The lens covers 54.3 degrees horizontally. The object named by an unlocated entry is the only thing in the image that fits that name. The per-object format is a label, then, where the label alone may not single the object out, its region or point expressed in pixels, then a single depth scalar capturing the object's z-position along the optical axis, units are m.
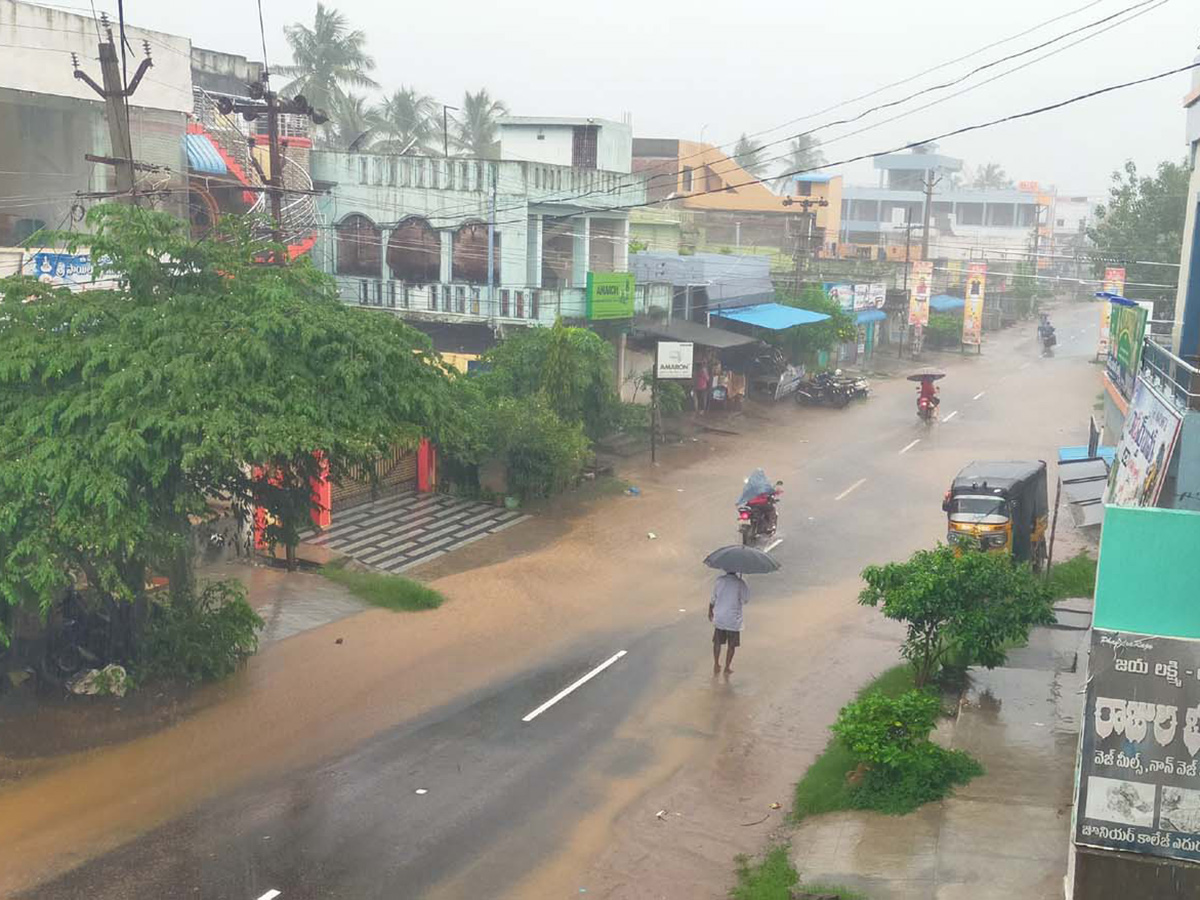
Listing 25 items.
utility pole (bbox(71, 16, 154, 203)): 13.99
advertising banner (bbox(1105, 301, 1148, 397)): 17.77
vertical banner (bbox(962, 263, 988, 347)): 52.31
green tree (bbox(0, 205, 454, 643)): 10.42
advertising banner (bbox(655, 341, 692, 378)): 27.69
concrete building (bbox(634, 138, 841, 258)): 57.94
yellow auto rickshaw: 17.64
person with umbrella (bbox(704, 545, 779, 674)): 13.48
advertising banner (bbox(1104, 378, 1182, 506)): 10.58
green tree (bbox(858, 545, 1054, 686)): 11.28
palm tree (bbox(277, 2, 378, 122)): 50.09
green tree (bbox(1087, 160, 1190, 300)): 38.38
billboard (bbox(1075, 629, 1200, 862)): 7.21
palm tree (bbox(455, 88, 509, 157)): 60.50
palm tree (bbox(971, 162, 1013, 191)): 174.50
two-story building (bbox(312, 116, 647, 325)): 29.55
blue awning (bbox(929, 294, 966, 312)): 58.28
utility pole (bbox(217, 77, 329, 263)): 17.86
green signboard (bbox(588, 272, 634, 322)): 29.72
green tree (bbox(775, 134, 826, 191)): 97.62
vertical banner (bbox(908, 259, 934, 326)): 49.66
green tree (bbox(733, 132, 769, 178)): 88.90
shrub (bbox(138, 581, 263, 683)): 12.60
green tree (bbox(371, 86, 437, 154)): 56.94
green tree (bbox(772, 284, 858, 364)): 37.69
